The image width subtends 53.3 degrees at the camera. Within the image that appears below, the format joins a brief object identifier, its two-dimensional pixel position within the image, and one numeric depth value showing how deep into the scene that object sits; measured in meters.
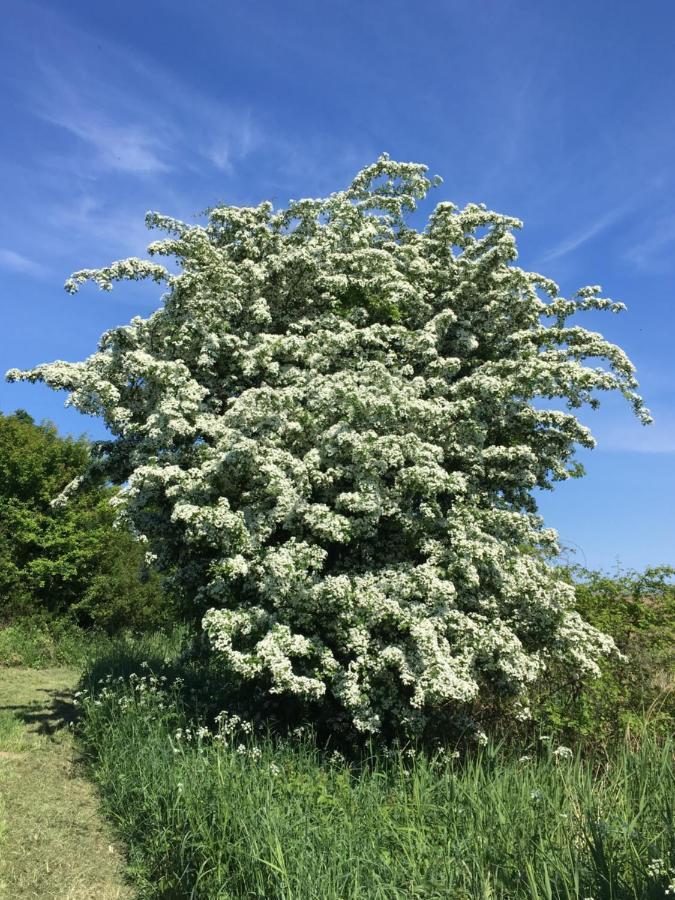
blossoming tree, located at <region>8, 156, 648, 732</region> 8.90
